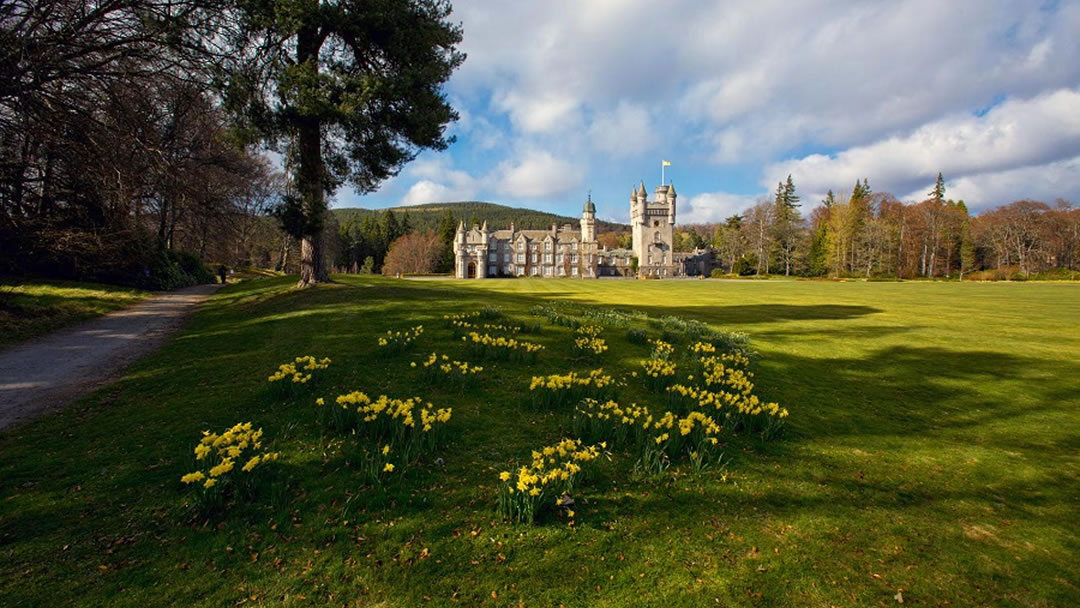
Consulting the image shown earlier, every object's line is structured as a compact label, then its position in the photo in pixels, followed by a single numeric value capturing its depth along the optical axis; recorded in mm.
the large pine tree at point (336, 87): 13102
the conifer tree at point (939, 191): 97312
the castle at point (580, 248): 92812
